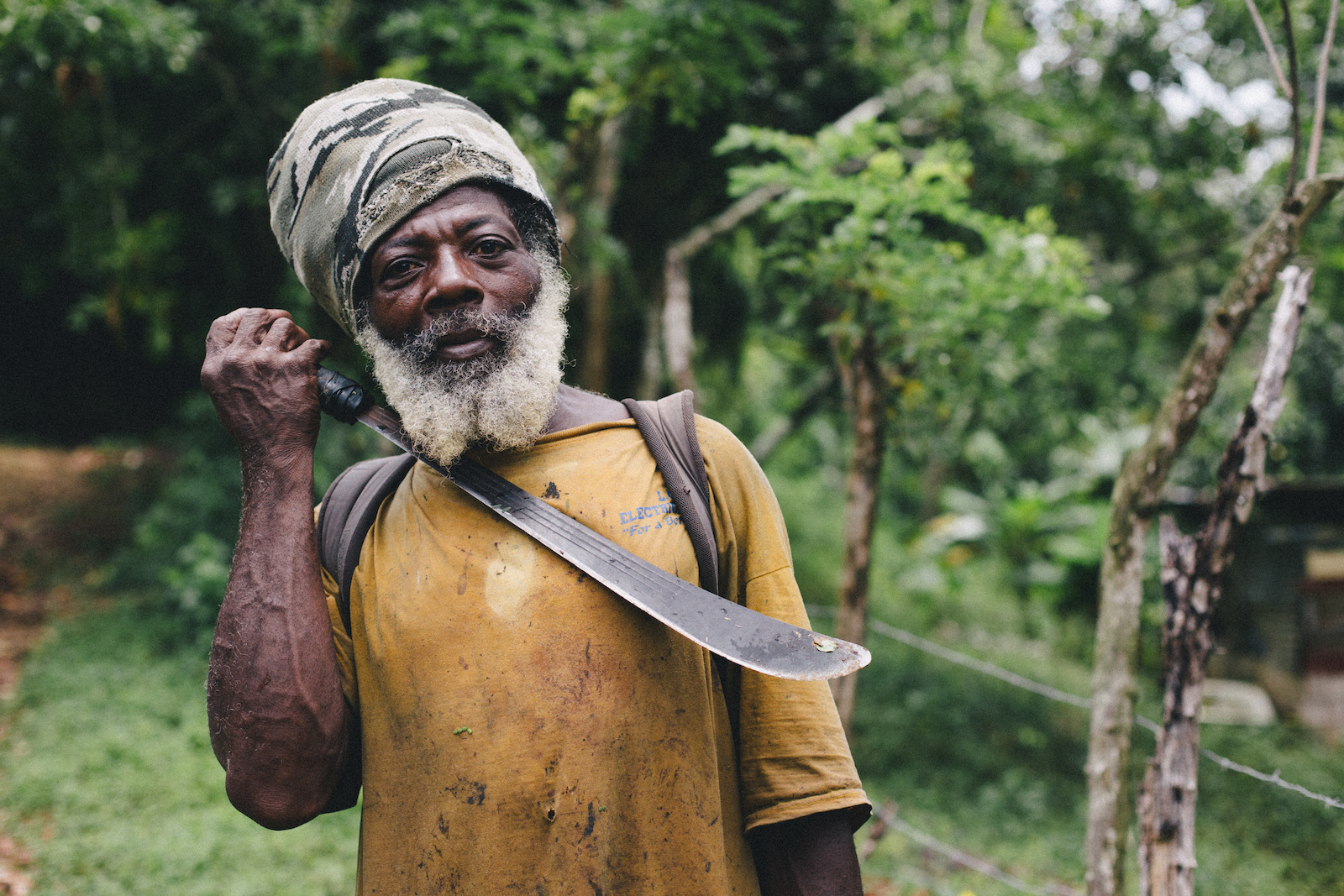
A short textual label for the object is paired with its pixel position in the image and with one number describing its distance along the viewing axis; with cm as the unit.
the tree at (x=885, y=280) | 305
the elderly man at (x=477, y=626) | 131
